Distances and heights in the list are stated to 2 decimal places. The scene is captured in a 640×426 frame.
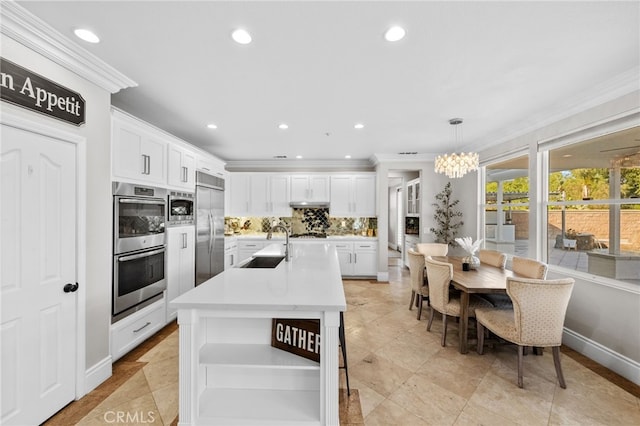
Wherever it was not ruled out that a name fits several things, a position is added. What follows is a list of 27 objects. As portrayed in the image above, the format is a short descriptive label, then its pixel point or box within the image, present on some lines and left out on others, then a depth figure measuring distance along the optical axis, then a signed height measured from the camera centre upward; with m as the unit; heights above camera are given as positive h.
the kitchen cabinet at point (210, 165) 4.21 +0.77
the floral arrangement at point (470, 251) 3.37 -0.49
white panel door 1.63 -0.43
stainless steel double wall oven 2.49 -0.36
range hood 6.03 +0.17
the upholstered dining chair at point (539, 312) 2.22 -0.83
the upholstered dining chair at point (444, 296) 2.95 -0.95
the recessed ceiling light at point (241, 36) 1.79 +1.18
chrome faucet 2.62 -0.27
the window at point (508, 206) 3.81 +0.09
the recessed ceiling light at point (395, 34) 1.75 +1.18
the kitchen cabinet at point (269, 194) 6.09 +0.38
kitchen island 1.58 -0.92
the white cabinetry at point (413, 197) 6.28 +0.37
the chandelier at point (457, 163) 3.44 +0.63
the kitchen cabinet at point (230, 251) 5.32 -0.83
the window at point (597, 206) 2.52 +0.08
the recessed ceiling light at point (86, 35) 1.79 +1.18
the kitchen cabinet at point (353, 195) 6.02 +0.37
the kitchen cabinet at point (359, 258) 5.82 -0.99
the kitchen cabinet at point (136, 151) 2.49 +0.60
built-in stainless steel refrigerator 4.07 -0.25
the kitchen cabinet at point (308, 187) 6.08 +0.55
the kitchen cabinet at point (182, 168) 3.38 +0.57
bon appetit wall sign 1.61 +0.76
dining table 2.64 -0.72
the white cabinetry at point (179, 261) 3.33 -0.66
